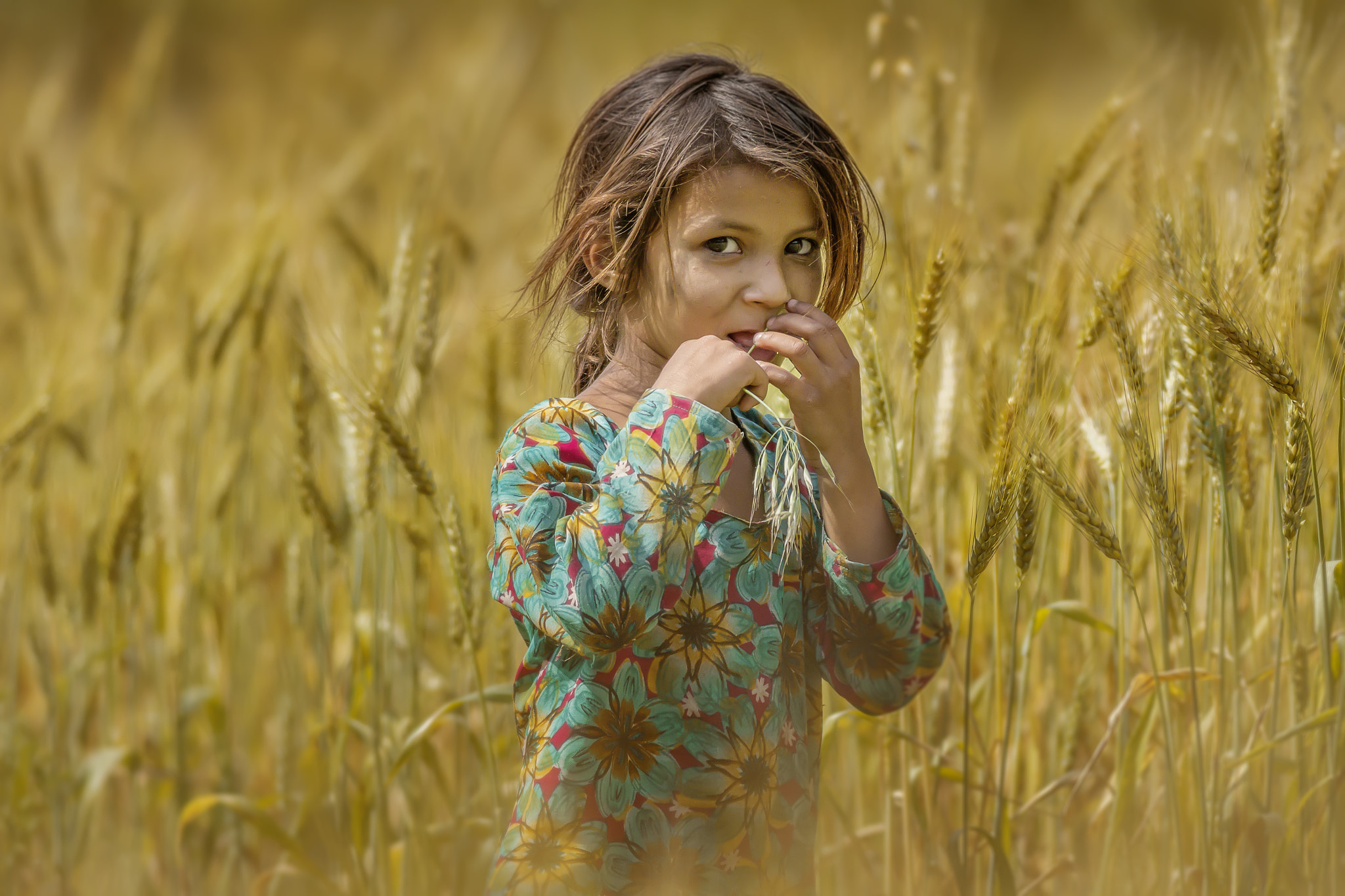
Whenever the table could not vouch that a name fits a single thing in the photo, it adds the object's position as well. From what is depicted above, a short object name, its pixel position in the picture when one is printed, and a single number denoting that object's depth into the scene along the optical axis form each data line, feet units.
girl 13.31
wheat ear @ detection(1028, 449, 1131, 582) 13.60
